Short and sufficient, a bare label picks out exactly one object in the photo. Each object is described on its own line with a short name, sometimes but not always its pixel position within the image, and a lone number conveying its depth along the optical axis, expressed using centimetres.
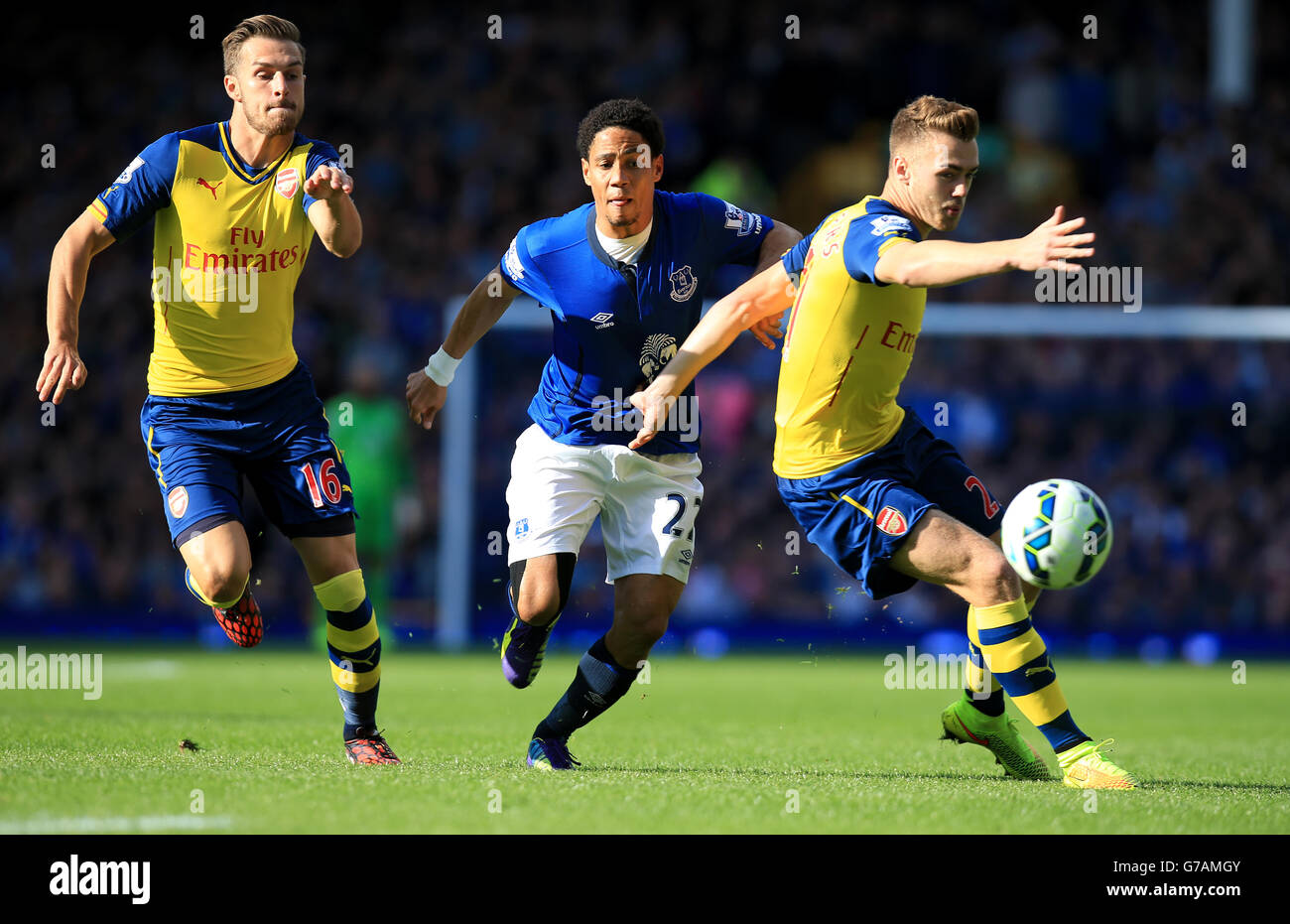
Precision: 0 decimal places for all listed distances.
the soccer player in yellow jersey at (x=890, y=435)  537
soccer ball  546
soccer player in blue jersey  596
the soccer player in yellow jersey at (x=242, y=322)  574
